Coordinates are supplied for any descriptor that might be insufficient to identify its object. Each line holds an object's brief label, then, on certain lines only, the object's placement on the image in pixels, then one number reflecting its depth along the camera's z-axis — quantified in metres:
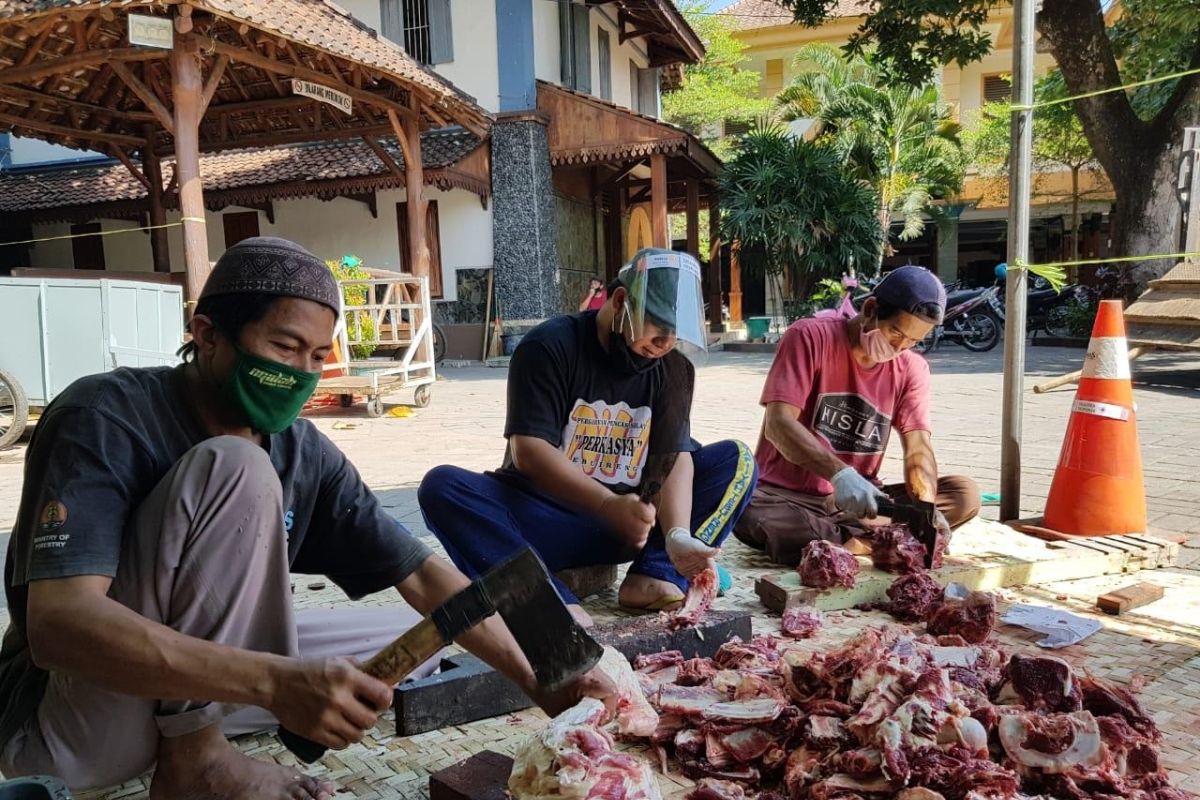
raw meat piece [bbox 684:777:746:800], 1.79
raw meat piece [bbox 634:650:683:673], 2.43
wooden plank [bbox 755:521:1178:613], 3.06
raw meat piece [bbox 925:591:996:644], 2.65
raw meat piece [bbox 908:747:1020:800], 1.69
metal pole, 3.62
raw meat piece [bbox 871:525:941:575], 3.13
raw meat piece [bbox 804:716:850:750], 1.90
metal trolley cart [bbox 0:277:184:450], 6.94
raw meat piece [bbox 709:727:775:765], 1.95
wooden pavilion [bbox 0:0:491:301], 7.85
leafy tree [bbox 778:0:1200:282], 10.22
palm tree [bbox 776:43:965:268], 18.81
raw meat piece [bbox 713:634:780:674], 2.34
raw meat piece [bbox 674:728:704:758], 2.01
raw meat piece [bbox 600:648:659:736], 1.99
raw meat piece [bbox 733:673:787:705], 2.11
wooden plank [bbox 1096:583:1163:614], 2.94
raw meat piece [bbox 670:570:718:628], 2.58
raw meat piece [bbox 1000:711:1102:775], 1.79
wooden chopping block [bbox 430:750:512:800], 1.71
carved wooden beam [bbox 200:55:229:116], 8.38
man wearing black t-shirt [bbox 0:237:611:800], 1.41
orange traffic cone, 3.68
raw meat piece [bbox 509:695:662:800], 1.57
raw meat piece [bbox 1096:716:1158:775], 1.83
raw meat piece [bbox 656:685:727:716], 2.09
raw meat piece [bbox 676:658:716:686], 2.30
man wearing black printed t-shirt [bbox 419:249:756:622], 2.71
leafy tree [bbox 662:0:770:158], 25.77
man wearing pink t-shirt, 3.44
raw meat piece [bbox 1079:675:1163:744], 1.98
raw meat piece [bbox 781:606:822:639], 2.79
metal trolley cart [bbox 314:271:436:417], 8.95
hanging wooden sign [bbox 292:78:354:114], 9.48
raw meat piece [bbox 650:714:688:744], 2.09
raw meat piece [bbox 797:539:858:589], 3.03
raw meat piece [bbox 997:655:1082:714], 2.00
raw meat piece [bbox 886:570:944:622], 2.93
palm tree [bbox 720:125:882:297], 17.08
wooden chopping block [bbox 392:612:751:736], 2.16
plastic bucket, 18.78
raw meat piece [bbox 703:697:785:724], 2.00
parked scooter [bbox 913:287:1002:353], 14.84
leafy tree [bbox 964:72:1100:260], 19.03
